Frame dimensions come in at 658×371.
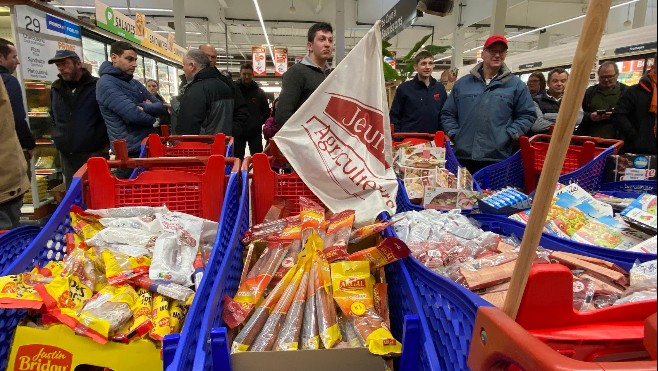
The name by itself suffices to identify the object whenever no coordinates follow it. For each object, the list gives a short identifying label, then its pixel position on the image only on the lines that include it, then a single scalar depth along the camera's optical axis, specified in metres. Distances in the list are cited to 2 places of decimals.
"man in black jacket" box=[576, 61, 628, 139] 4.17
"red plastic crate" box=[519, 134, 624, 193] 2.86
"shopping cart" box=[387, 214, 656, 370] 0.72
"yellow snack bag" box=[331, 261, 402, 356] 1.19
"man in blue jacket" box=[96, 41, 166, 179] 3.58
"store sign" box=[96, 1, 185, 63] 6.42
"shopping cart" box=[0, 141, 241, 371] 1.62
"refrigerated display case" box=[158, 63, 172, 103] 10.78
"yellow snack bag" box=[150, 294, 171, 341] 1.25
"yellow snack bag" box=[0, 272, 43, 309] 1.20
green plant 4.73
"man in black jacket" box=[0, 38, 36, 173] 3.58
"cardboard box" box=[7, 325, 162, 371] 1.23
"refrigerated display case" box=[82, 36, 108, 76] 6.87
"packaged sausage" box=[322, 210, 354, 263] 1.53
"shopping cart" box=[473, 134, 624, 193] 2.64
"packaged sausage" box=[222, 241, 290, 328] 1.29
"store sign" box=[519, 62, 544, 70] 11.91
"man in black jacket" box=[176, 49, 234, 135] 3.66
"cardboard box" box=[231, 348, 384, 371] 1.13
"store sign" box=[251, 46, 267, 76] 13.91
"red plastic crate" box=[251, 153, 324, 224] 2.02
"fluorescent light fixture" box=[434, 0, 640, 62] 10.76
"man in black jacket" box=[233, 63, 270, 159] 5.36
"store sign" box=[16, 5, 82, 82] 4.70
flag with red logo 1.95
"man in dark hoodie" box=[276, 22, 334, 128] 2.74
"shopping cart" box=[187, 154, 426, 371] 1.05
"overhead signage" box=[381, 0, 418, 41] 5.43
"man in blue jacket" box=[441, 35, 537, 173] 3.10
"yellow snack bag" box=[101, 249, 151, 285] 1.44
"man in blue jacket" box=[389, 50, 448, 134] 4.14
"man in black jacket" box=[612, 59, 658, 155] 3.58
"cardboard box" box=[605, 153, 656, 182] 2.51
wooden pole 0.53
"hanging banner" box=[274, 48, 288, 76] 14.10
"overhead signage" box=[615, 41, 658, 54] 7.95
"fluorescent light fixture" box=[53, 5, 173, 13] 12.59
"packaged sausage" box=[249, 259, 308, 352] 1.23
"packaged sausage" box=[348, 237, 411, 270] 1.35
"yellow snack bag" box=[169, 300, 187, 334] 1.32
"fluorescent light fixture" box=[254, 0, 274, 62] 11.21
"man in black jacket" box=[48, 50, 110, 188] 3.98
